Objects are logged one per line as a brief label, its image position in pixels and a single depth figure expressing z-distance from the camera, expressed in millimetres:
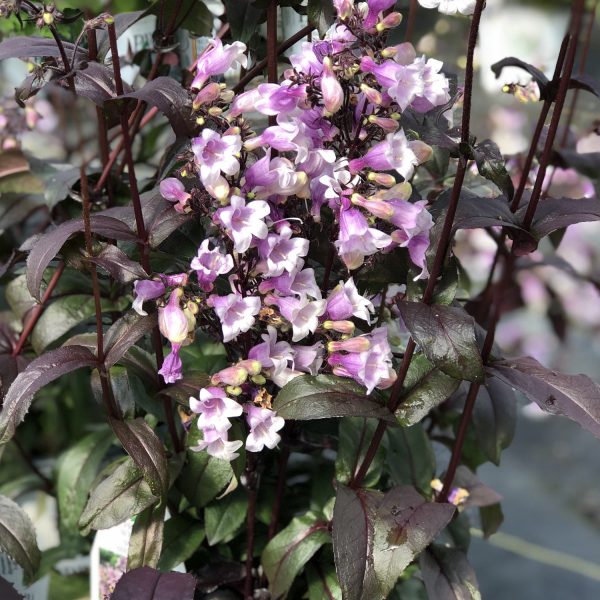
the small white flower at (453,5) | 641
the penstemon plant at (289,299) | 662
